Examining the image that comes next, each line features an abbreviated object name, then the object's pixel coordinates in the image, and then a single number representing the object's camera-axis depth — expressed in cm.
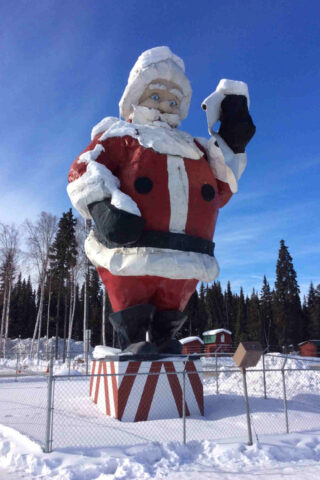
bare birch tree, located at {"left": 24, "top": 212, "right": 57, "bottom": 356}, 2234
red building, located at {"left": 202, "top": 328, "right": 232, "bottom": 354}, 2627
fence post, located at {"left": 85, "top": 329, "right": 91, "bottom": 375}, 1386
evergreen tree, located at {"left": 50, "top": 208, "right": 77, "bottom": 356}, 2392
